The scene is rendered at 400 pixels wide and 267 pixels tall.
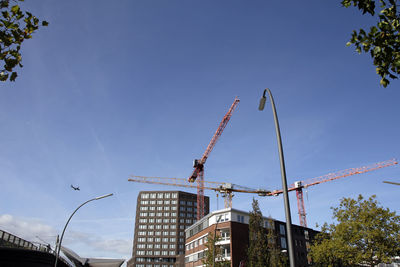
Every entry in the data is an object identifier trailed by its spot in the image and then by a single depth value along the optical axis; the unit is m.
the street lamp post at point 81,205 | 22.77
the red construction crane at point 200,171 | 108.06
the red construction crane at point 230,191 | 97.56
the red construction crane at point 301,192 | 97.05
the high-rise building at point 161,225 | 130.75
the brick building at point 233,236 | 48.53
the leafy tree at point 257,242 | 39.69
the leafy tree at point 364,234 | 29.38
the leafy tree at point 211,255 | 38.76
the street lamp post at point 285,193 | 8.08
